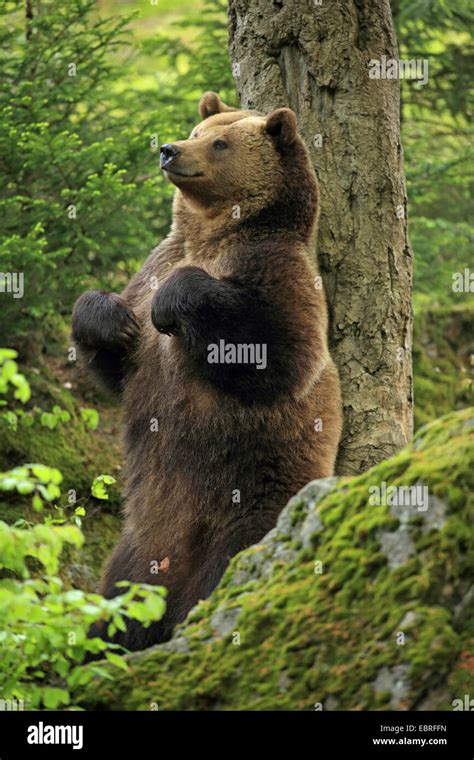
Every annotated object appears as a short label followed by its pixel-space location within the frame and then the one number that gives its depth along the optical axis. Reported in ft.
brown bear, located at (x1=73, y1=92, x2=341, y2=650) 19.79
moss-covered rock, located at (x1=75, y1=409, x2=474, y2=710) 13.01
